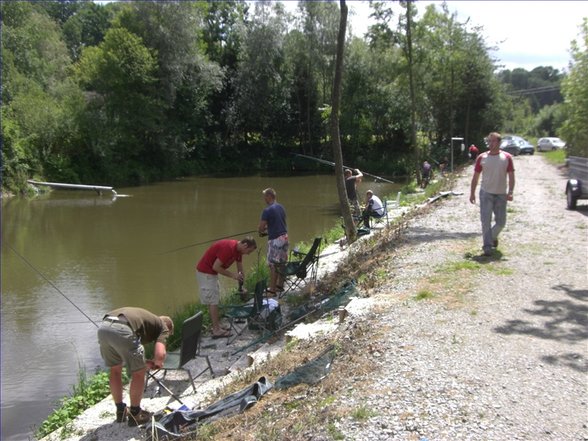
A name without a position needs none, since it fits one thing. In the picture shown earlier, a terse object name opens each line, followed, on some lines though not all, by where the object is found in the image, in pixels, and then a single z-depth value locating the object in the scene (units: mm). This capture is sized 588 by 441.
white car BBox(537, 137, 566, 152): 43856
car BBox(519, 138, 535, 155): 39750
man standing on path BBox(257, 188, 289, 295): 9180
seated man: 13969
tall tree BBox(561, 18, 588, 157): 21875
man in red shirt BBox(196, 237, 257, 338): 7812
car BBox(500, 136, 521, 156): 38938
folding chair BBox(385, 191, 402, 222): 17456
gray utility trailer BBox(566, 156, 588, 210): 13711
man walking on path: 8297
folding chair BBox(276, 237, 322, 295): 9242
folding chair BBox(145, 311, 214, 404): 5930
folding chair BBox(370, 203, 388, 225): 14219
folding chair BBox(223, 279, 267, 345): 7922
